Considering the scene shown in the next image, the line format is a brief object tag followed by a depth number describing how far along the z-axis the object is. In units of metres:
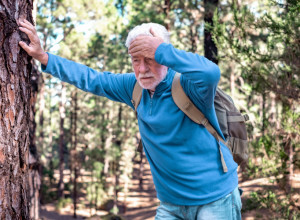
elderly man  2.36
